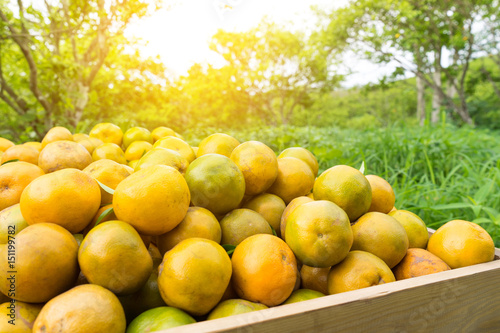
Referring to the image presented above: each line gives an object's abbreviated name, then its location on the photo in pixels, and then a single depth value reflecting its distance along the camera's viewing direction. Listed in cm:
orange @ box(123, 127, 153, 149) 54
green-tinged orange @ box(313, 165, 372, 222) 35
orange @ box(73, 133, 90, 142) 54
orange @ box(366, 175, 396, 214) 40
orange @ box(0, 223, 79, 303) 24
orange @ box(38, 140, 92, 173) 39
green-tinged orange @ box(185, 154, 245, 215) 34
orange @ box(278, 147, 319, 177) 49
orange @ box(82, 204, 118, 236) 31
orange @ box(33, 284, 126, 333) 22
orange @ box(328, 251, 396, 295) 28
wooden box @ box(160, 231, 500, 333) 22
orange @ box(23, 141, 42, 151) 52
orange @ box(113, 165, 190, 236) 28
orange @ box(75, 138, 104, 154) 49
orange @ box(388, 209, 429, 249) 38
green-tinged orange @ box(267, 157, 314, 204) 42
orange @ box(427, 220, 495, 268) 33
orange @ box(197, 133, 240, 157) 44
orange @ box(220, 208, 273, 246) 34
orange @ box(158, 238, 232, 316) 25
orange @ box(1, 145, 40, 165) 44
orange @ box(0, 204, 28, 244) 30
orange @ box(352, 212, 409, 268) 33
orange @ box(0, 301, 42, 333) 23
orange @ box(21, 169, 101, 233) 28
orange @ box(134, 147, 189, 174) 37
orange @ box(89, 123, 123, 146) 56
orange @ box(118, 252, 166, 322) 28
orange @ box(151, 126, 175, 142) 58
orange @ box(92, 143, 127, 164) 45
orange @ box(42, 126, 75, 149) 49
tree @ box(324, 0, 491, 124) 568
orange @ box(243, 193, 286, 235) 38
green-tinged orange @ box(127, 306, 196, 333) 24
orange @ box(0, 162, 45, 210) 35
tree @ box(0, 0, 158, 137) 319
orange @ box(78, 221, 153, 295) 25
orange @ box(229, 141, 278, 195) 38
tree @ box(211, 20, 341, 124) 1113
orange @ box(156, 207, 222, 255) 30
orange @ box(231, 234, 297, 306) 28
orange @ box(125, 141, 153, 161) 50
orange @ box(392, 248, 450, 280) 32
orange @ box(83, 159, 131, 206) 35
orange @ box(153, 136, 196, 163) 45
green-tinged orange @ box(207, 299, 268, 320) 26
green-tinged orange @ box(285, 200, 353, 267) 29
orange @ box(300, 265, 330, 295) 32
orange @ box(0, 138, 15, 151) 52
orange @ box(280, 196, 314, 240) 36
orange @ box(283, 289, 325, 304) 28
